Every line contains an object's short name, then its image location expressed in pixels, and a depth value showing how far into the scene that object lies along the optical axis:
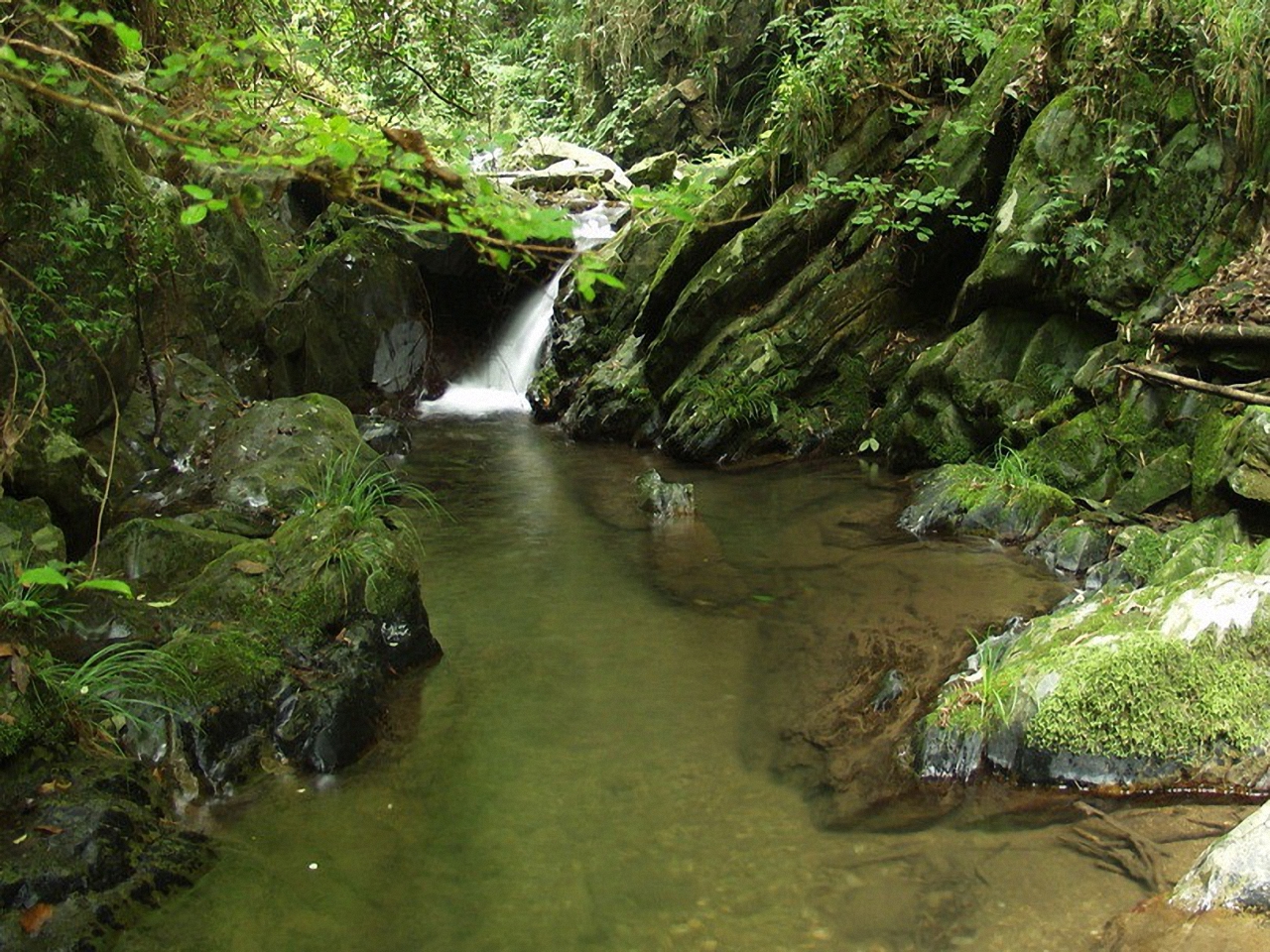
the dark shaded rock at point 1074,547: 6.17
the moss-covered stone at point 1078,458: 7.02
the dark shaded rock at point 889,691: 4.53
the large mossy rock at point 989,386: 8.00
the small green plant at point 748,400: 10.05
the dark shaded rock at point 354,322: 11.63
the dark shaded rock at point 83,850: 3.05
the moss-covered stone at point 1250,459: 5.43
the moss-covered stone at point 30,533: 4.81
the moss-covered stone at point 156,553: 5.40
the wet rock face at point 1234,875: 2.71
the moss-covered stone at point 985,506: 6.85
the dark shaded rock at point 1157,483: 6.34
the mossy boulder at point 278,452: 7.45
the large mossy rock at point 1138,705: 3.63
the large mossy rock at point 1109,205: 7.43
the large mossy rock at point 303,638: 4.23
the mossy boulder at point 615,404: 11.43
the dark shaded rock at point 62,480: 5.85
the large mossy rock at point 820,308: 9.96
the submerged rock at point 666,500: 8.07
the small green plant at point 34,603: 3.83
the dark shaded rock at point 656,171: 15.46
